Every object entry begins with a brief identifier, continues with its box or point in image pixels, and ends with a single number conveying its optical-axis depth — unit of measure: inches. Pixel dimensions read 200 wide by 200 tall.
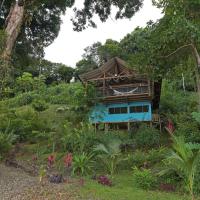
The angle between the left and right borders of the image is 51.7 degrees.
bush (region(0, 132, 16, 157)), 296.2
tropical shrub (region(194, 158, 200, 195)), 202.8
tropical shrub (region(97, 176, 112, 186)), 223.2
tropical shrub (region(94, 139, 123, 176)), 264.7
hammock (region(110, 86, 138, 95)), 434.0
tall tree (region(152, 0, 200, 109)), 248.0
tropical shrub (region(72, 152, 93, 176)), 253.9
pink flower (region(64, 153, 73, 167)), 233.6
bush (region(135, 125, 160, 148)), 354.1
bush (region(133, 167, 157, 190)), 216.5
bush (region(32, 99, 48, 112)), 615.1
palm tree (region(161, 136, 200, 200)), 184.2
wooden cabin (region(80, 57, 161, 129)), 431.3
